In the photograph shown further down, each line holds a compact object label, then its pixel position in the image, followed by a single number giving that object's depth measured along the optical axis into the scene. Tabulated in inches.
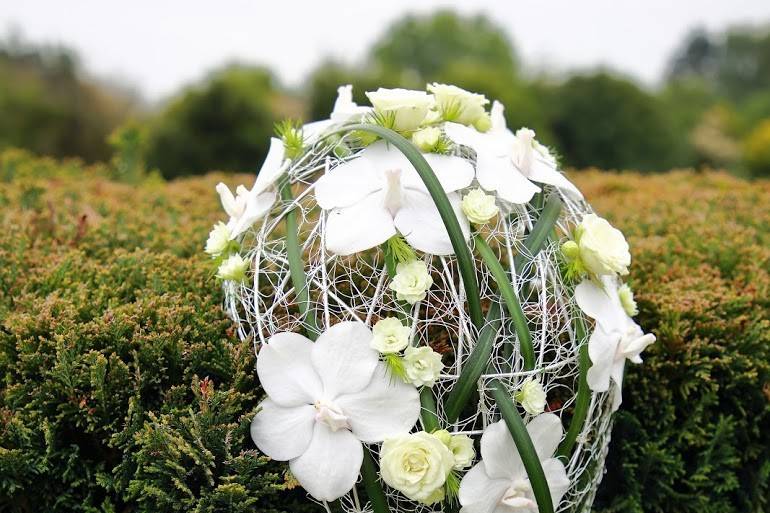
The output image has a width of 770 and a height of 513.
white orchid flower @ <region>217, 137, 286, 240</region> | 36.1
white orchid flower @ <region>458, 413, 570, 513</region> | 33.2
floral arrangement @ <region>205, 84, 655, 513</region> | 32.8
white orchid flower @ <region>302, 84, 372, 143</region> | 36.9
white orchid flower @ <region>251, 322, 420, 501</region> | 32.8
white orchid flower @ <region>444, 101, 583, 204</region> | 34.8
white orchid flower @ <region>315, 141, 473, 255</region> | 33.5
